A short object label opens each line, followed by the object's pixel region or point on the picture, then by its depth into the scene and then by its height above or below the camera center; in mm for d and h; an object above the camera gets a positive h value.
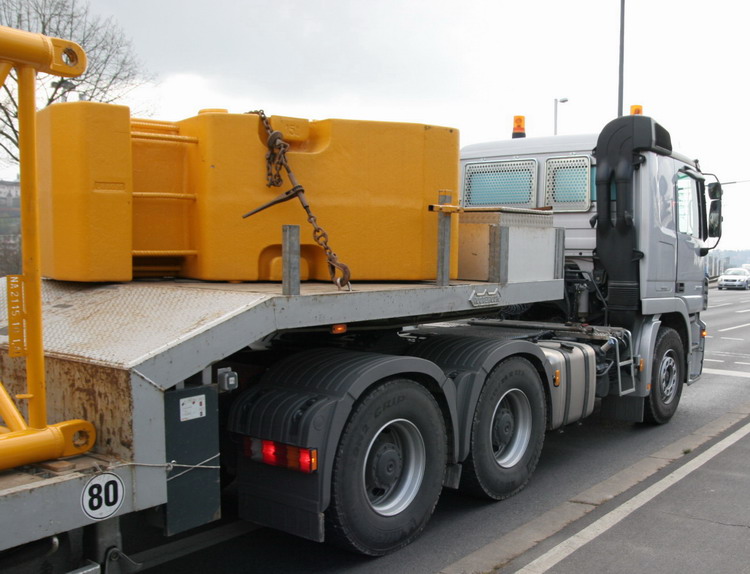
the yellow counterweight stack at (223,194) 4125 +419
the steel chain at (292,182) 4203 +473
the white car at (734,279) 45375 -945
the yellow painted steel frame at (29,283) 2814 -70
